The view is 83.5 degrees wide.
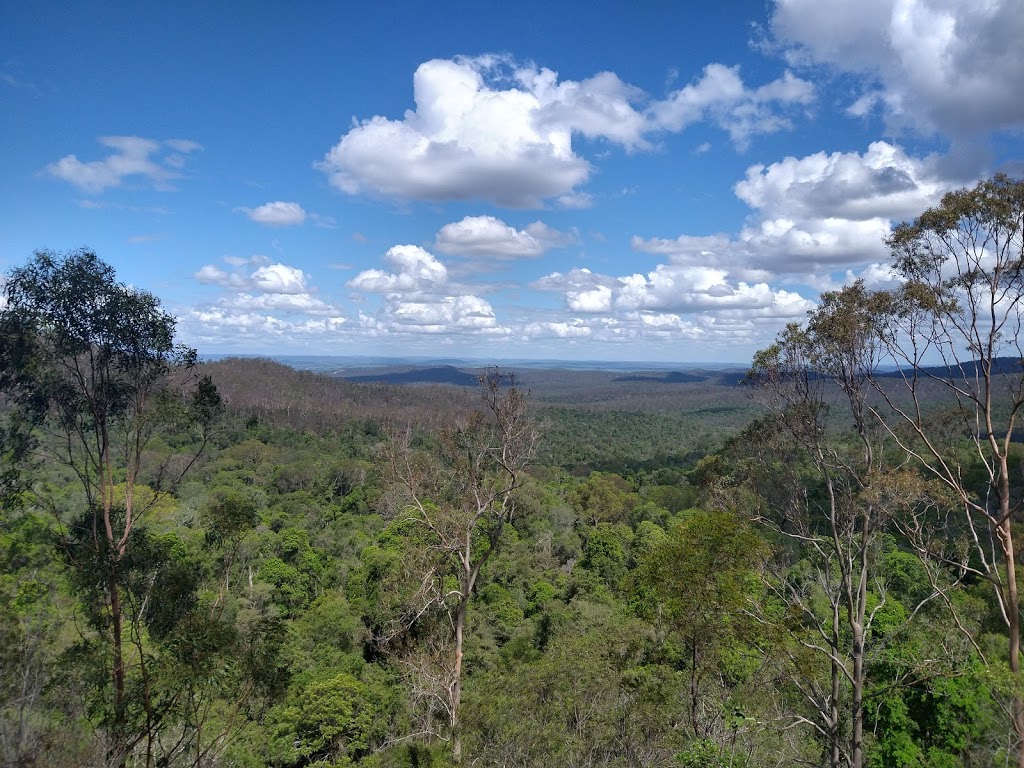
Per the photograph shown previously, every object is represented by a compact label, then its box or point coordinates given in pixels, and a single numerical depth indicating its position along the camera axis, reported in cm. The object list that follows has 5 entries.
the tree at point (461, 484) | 1102
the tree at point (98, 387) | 805
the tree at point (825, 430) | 836
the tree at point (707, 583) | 936
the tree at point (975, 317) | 717
